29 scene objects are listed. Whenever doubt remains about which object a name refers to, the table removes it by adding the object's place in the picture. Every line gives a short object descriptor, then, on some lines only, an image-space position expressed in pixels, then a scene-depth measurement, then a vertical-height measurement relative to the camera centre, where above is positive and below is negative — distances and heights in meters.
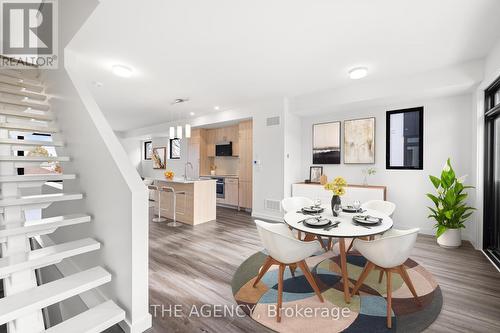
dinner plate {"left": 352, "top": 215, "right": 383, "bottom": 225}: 2.28 -0.56
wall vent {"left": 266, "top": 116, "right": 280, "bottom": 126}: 5.24 +1.04
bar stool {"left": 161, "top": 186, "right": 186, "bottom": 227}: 4.93 -0.87
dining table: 2.06 -0.60
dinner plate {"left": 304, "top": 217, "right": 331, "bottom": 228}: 2.23 -0.57
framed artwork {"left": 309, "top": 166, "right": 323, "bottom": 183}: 5.35 -0.19
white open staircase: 1.56 -0.72
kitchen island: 4.93 -0.80
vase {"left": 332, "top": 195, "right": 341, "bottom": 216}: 2.65 -0.42
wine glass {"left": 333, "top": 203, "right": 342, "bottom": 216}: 2.65 -0.51
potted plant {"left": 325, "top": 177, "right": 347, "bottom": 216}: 2.64 -0.31
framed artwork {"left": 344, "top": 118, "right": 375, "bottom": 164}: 4.70 +0.52
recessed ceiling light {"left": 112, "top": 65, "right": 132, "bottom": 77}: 3.54 +1.51
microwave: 7.03 +0.51
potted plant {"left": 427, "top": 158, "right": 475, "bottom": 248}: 3.48 -0.68
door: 3.12 -0.16
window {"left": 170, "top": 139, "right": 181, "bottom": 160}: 8.64 +0.63
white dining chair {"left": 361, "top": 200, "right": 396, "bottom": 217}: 3.23 -0.60
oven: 6.98 -0.71
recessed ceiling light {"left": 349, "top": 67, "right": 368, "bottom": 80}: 3.54 +1.46
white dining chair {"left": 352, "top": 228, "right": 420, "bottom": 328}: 1.86 -0.74
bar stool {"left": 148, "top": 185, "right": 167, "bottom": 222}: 5.26 -0.98
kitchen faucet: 7.80 +0.01
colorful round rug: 1.87 -1.28
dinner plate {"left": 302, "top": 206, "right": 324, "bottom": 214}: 2.77 -0.55
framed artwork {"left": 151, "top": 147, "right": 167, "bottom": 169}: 9.46 +0.35
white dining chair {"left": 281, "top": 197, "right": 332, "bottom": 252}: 3.55 -0.61
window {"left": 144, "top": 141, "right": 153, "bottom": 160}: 10.56 +0.72
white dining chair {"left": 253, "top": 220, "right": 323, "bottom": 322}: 1.97 -0.75
